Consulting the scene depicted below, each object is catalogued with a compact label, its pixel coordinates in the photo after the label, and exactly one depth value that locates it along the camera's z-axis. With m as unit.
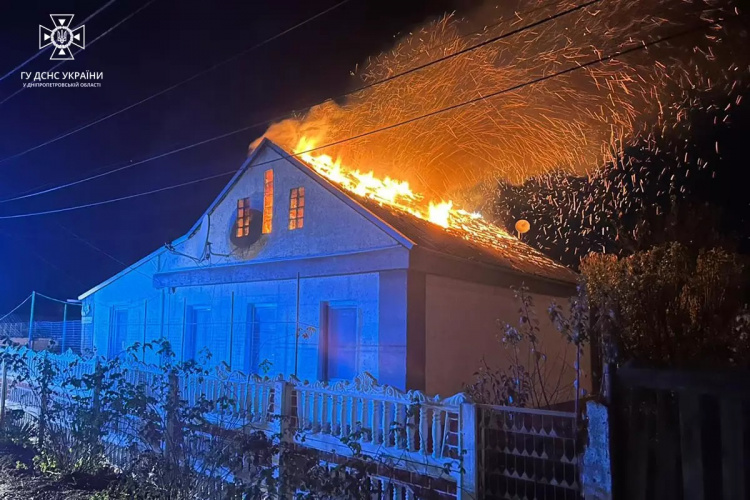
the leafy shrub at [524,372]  6.79
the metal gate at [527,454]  4.69
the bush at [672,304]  6.64
